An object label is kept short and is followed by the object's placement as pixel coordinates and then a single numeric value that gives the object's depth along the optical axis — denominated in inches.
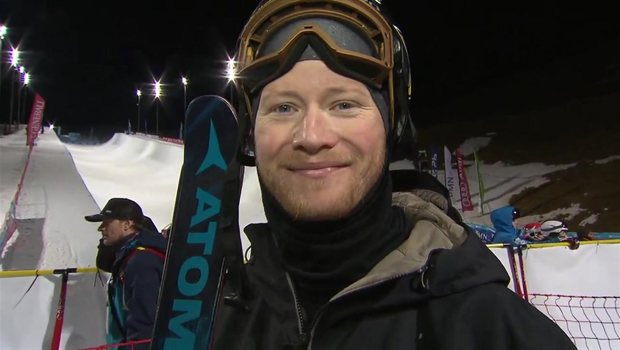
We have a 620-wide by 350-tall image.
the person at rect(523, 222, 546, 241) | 247.0
